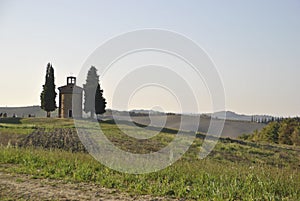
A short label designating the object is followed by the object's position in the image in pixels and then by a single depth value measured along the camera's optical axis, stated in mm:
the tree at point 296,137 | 62778
